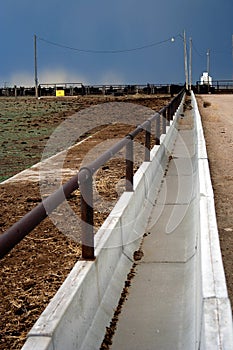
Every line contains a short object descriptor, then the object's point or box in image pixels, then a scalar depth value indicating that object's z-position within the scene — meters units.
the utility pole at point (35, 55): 69.17
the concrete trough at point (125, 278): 3.79
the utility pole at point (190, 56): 82.78
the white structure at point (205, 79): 86.38
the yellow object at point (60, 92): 70.50
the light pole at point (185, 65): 74.06
